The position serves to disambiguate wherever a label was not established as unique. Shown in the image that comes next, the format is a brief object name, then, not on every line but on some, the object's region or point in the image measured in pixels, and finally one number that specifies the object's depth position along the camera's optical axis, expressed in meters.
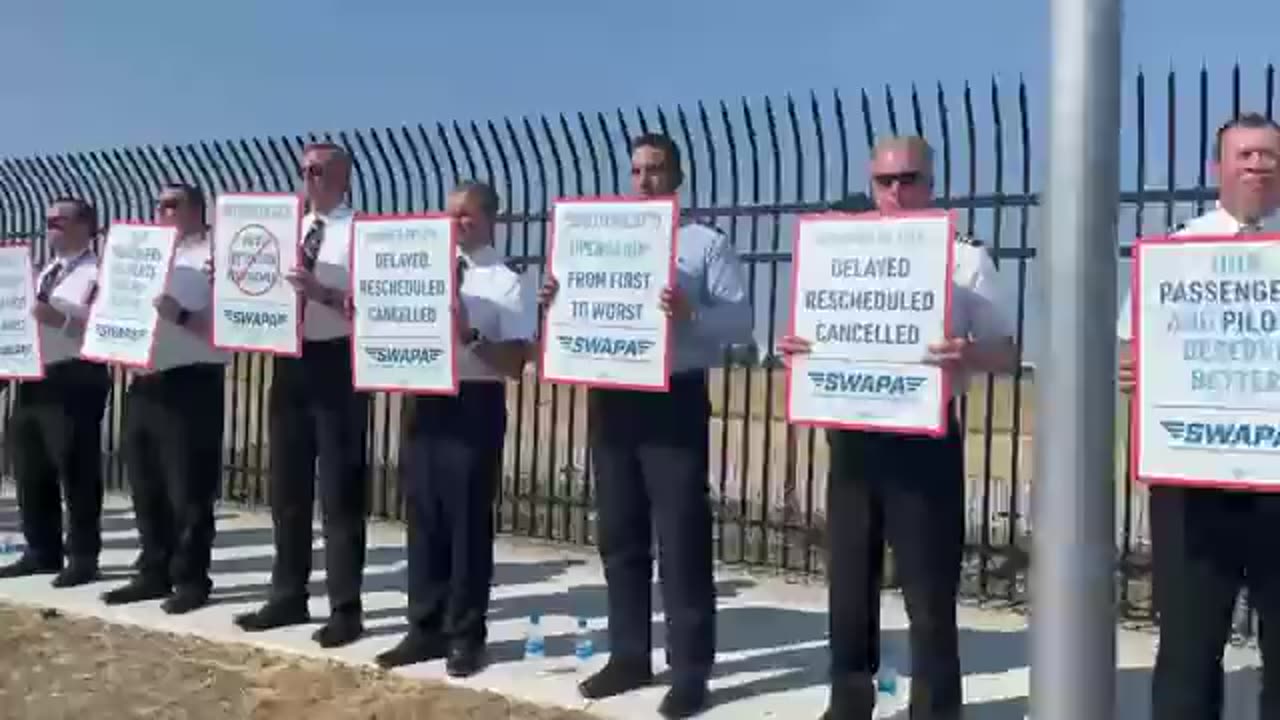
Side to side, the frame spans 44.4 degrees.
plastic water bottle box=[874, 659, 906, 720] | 5.61
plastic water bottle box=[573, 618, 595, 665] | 6.38
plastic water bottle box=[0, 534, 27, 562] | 8.97
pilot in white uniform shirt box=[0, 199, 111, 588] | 7.69
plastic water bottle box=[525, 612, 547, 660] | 6.46
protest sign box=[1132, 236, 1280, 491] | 3.99
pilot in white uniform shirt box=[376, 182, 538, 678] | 6.02
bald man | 4.75
